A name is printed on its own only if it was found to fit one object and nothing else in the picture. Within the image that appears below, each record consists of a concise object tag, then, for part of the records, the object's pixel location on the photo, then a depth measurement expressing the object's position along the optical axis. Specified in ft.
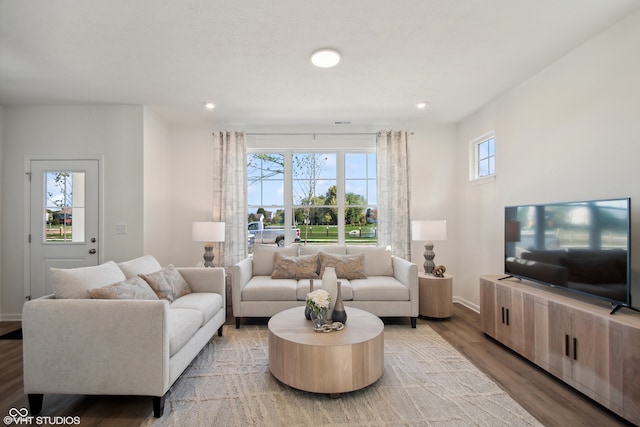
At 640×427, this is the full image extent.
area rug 6.00
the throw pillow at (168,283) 8.70
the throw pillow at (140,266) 9.00
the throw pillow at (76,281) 6.82
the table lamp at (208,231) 12.66
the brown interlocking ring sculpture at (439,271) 12.24
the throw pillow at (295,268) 12.31
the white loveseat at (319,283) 11.12
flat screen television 6.44
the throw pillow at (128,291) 6.76
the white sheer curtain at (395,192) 14.29
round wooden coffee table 6.57
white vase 7.98
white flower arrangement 7.29
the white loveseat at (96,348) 6.11
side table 11.85
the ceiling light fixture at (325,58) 8.20
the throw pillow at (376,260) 12.96
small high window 12.65
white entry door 12.19
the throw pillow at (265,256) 13.05
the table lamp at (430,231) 12.52
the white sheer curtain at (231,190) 14.25
